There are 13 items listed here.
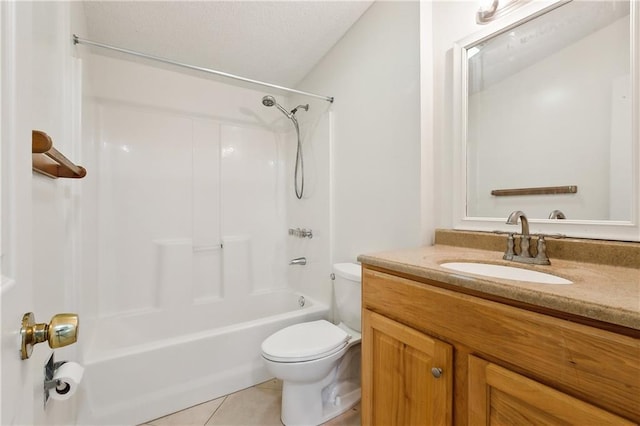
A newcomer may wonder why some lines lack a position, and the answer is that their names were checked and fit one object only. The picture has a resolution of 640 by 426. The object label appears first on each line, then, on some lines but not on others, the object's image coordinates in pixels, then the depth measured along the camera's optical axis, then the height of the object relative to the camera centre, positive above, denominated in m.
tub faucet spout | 2.27 -0.42
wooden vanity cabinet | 0.52 -0.37
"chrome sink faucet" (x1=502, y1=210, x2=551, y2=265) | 0.93 -0.14
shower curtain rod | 1.33 +0.87
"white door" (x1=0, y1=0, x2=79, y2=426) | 0.34 +0.01
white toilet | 1.31 -0.74
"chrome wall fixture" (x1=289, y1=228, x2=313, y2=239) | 2.32 -0.19
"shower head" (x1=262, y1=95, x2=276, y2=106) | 2.07 +0.85
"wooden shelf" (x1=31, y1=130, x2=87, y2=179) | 0.60 +0.15
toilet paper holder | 0.86 -0.55
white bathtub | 1.36 -0.87
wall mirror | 0.90 +0.36
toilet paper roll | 0.89 -0.56
